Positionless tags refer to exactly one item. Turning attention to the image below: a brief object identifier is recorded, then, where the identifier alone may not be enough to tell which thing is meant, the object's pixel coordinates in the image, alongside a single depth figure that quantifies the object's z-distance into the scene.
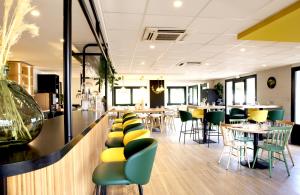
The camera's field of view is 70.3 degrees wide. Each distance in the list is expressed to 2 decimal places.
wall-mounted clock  8.17
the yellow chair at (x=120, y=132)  2.87
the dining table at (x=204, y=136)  6.39
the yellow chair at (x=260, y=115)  5.85
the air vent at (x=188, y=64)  7.34
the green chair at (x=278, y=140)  3.79
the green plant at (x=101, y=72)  5.35
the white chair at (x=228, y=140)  4.19
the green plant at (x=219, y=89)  12.45
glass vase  0.93
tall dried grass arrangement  0.93
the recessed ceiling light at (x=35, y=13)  3.12
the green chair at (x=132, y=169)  1.54
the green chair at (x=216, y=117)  6.16
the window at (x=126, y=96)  14.66
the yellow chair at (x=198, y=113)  7.08
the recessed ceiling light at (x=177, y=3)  2.66
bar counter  0.81
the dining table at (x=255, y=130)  3.99
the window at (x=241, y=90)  9.82
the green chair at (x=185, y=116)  6.78
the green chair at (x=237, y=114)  7.10
